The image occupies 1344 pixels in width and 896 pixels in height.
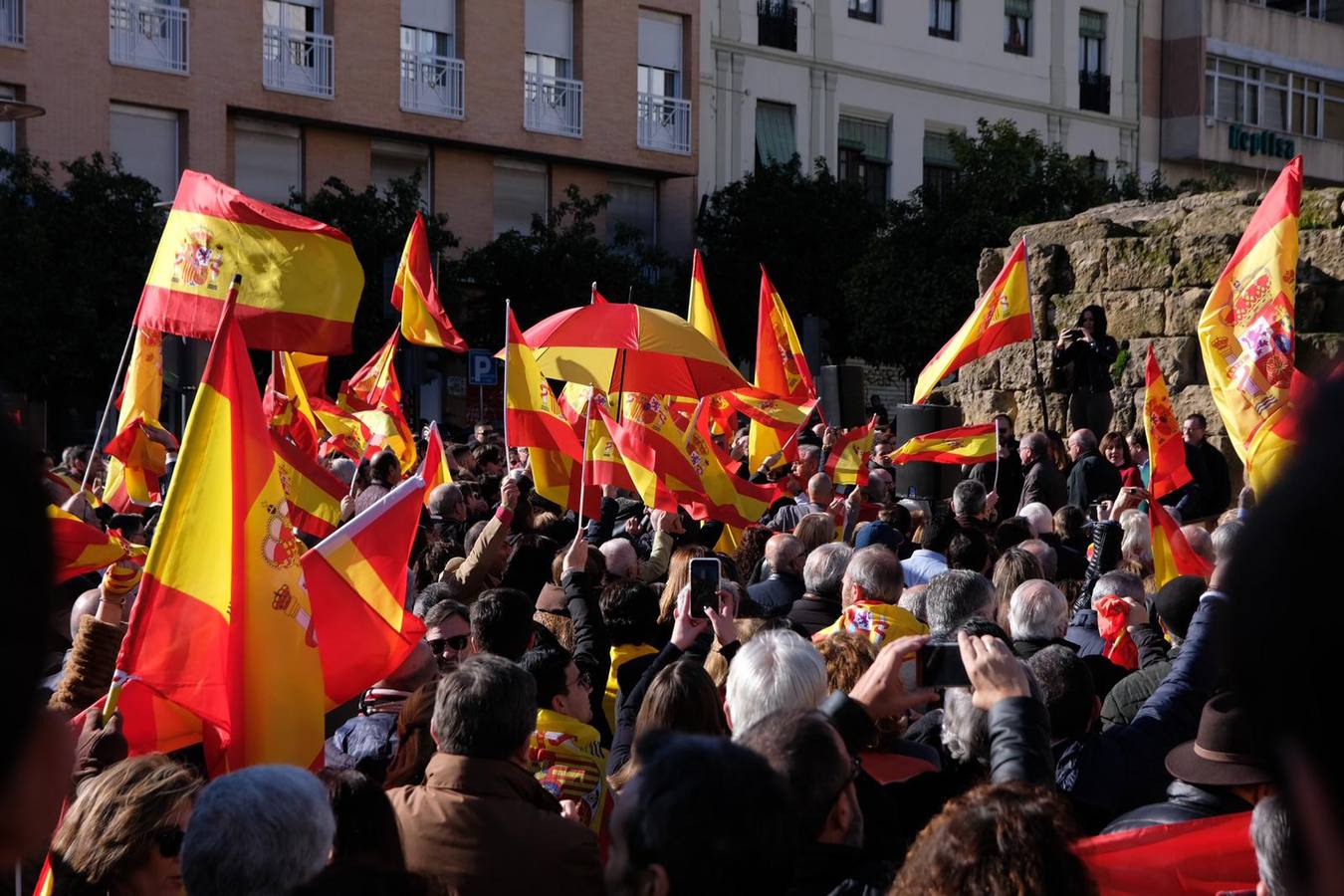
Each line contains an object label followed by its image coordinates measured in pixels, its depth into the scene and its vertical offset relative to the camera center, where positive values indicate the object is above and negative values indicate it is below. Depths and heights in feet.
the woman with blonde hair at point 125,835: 10.36 -2.87
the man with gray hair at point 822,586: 21.13 -2.49
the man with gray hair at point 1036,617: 17.40 -2.36
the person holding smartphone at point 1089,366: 47.26 +0.98
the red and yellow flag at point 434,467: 32.86 -1.47
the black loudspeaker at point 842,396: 51.75 +0.06
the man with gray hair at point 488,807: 11.40 -2.98
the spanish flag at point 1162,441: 34.19 -0.87
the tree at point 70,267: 72.79 +5.79
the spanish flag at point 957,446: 37.65 -1.09
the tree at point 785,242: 100.17 +9.76
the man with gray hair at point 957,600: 16.62 -2.09
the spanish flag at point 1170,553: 22.86 -2.16
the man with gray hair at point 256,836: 9.27 -2.56
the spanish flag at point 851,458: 37.09 -1.38
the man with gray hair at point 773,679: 12.37 -2.17
